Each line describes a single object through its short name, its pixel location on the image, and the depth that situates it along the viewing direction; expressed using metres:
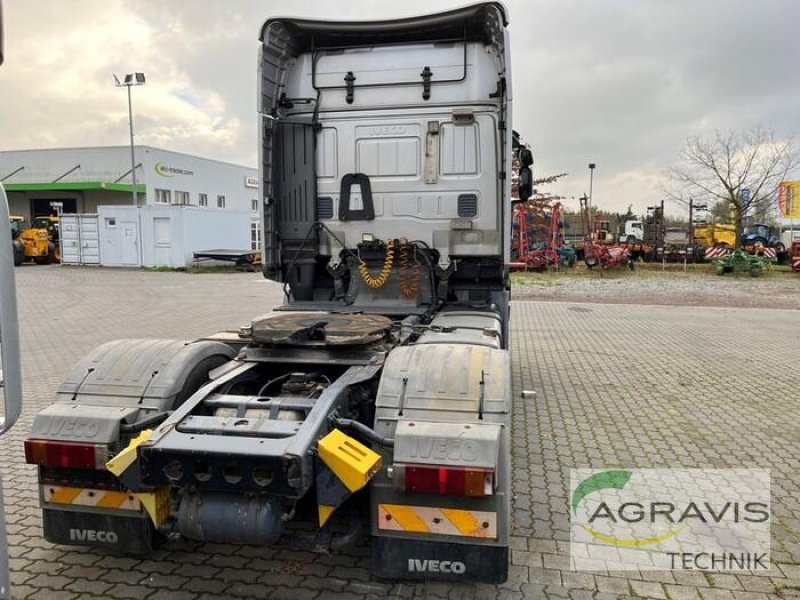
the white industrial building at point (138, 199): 28.17
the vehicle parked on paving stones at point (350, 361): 2.66
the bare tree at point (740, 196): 29.81
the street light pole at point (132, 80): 33.59
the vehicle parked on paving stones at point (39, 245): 30.75
